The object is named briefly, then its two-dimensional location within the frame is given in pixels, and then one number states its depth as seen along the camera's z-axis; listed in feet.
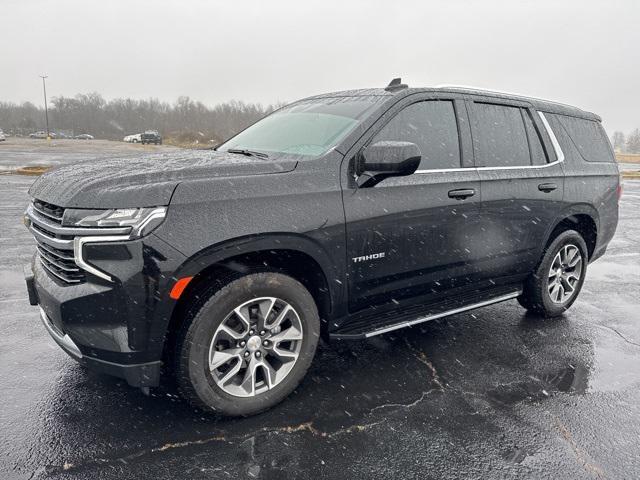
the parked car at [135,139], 203.02
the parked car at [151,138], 162.71
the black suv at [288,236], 7.79
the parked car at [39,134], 244.22
